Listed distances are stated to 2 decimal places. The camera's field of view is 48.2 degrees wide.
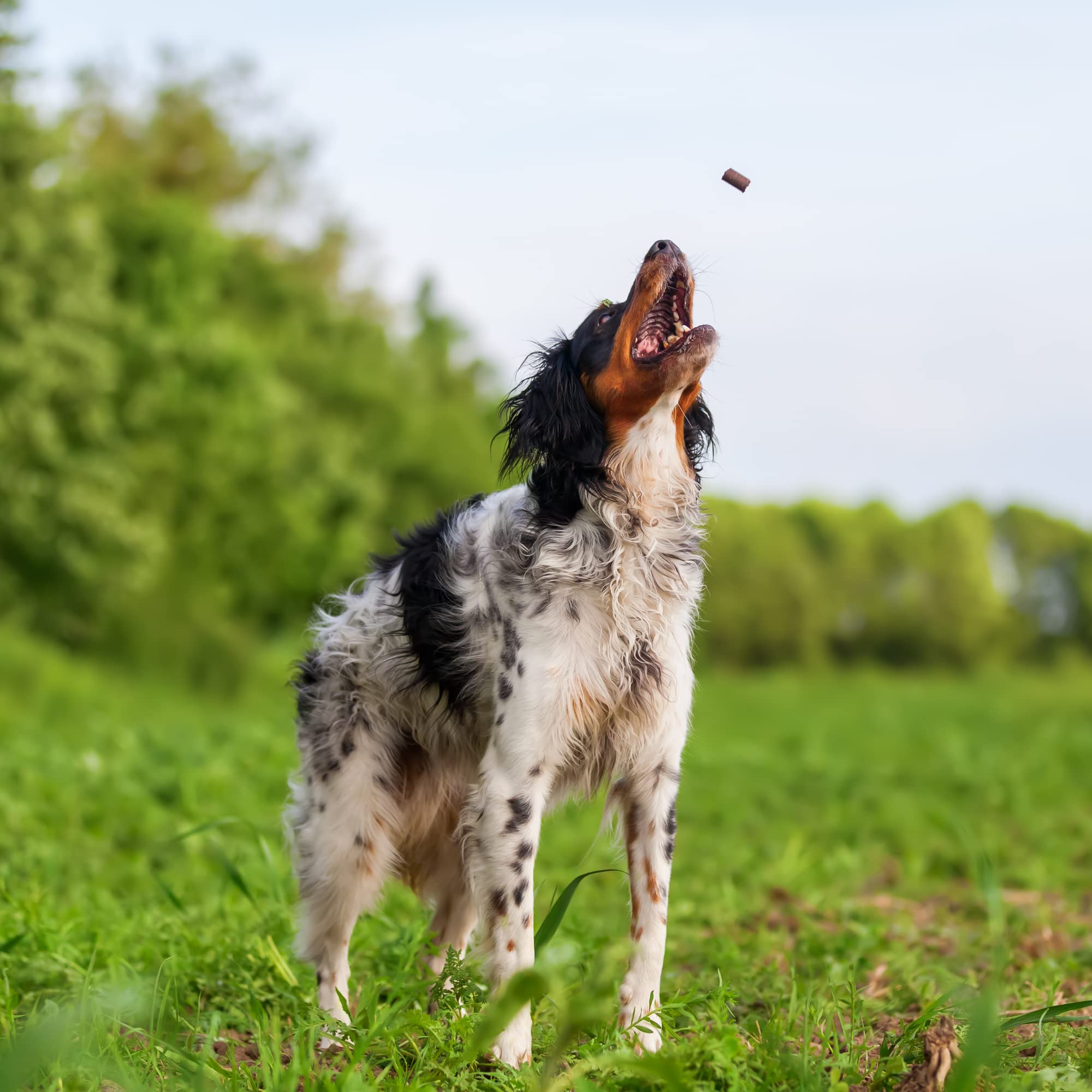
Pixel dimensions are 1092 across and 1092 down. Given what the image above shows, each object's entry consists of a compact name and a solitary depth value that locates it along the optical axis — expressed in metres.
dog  3.60
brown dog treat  3.81
